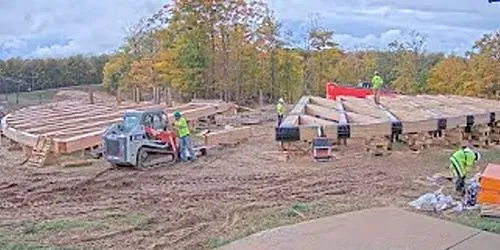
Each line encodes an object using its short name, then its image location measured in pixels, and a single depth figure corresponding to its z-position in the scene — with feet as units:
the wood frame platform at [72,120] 58.95
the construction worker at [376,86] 73.15
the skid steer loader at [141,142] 52.85
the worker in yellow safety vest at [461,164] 39.81
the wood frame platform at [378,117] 55.47
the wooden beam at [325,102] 69.63
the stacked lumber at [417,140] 61.21
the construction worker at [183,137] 57.00
